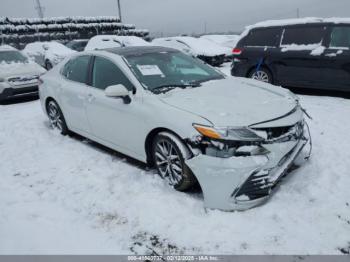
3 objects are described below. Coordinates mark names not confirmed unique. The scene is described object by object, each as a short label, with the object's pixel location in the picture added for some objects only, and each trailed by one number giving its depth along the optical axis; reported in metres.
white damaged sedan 2.81
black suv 6.61
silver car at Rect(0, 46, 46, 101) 7.93
